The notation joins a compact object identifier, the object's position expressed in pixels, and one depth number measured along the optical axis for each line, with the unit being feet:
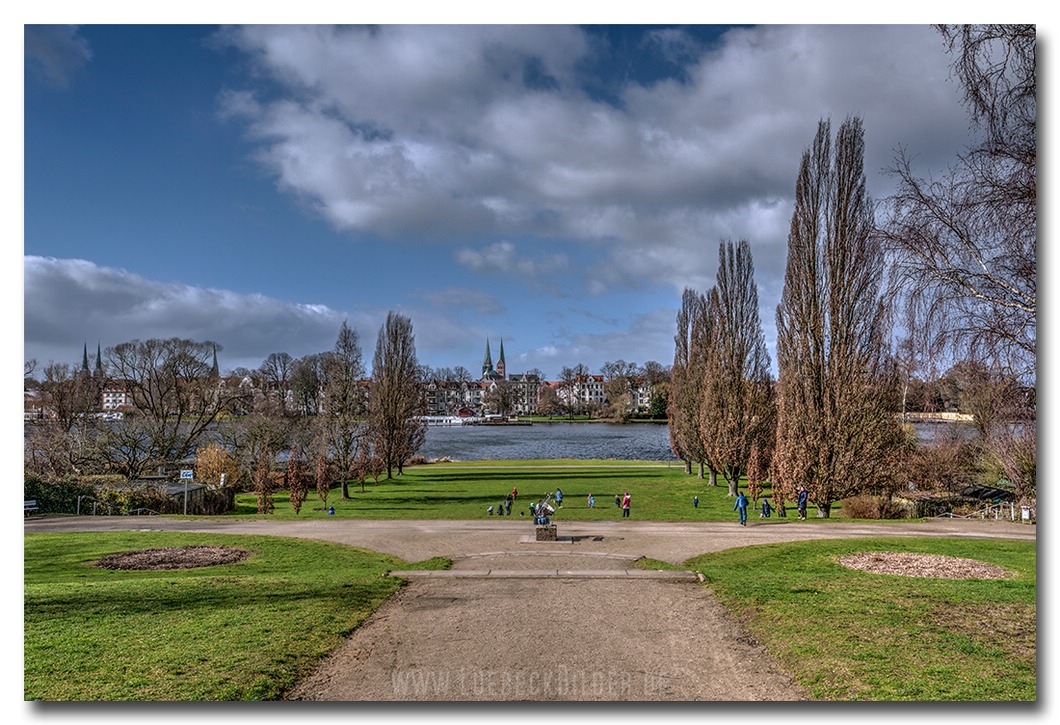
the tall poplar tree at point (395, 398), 150.20
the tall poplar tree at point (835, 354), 78.79
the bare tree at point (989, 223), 23.25
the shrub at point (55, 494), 83.46
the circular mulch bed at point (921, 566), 45.73
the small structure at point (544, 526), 63.36
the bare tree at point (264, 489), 98.99
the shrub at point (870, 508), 90.68
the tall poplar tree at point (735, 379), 115.34
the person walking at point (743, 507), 75.20
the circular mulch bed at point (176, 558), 51.53
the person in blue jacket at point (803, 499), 79.71
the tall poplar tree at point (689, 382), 141.28
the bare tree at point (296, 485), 92.32
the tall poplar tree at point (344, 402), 129.70
